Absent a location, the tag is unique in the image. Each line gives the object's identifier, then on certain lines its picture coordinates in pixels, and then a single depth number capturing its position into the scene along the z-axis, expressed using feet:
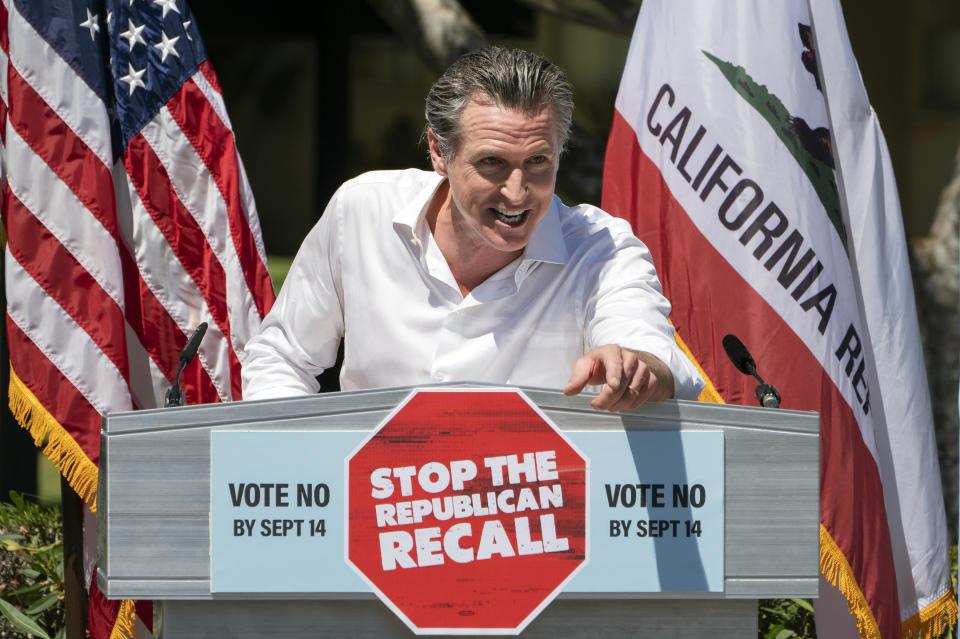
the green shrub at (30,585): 36.48
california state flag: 31.91
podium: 25.07
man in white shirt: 27.29
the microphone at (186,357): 26.13
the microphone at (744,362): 26.00
